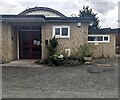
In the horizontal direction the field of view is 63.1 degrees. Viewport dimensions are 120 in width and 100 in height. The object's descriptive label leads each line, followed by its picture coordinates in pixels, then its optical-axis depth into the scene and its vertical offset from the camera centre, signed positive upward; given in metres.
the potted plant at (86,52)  7.25 -0.17
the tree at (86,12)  19.60 +7.82
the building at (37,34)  7.21 +1.27
